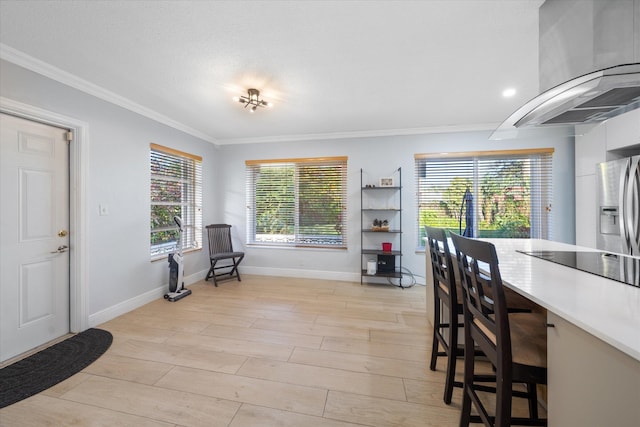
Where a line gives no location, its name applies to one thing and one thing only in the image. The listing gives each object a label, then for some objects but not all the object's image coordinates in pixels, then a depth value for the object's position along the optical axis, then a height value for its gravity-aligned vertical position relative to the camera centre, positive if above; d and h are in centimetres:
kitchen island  63 -39
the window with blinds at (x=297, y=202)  415 +20
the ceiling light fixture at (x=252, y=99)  257 +125
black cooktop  118 -29
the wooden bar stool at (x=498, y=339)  96 -58
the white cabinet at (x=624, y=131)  251 +89
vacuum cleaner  330 -78
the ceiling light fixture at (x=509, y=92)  256 +130
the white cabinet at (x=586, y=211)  302 +4
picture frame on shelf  384 +49
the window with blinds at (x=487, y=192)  355 +32
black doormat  164 -118
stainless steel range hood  117 +81
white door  198 -19
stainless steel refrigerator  247 +8
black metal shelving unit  384 -14
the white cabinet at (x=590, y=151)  288 +79
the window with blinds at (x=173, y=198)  334 +23
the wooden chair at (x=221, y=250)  387 -63
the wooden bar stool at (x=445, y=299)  150 -58
